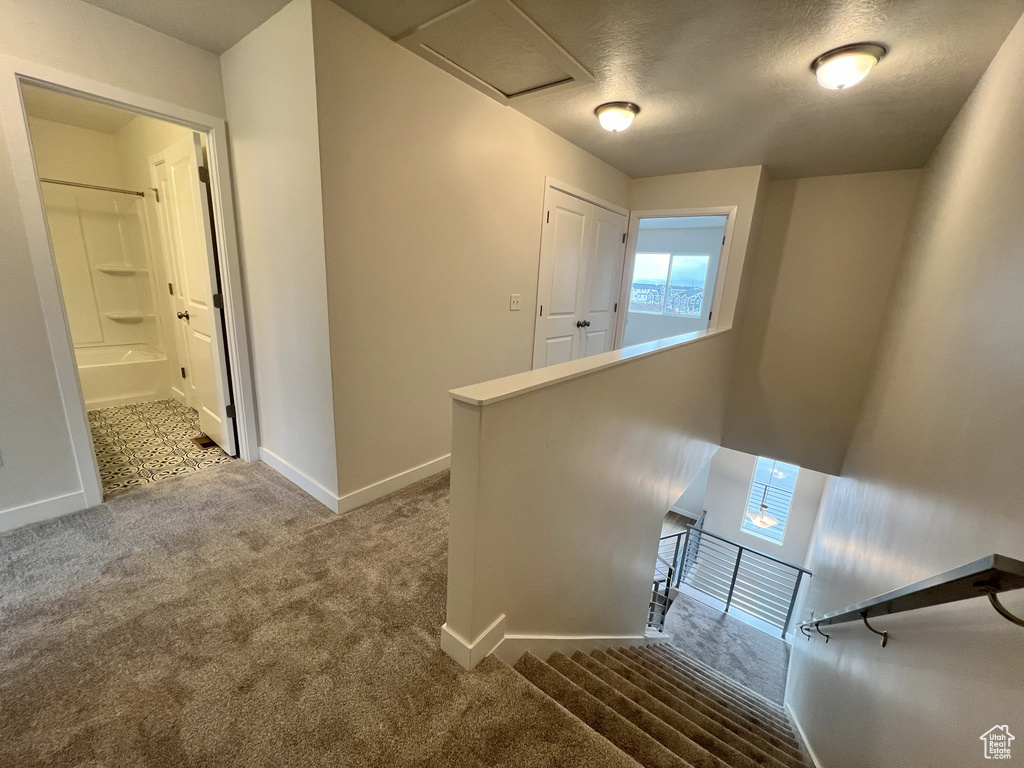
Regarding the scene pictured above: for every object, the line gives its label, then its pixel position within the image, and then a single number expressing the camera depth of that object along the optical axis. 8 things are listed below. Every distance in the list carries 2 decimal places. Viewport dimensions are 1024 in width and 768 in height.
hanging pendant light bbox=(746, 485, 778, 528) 6.57
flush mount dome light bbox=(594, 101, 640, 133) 2.49
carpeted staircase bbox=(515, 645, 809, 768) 1.38
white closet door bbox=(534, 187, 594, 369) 3.21
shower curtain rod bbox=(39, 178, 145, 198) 3.23
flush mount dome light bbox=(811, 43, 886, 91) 1.80
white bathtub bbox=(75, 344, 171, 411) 3.57
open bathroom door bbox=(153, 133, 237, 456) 2.41
